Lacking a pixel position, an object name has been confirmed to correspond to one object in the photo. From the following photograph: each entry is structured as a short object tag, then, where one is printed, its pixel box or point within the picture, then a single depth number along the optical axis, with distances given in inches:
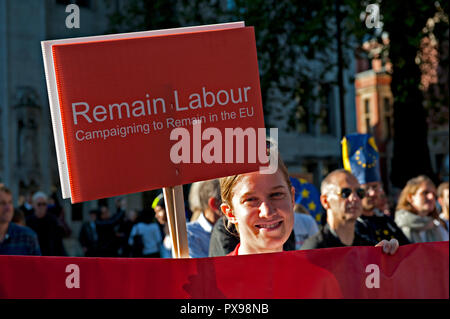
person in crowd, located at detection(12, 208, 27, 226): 258.4
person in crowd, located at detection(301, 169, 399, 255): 169.9
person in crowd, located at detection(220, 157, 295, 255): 106.9
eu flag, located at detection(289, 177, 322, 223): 316.8
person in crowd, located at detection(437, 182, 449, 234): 266.8
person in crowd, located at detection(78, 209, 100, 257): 461.7
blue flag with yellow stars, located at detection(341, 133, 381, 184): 261.7
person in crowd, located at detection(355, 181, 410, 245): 195.7
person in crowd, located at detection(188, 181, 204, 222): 217.8
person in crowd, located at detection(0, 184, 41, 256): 197.8
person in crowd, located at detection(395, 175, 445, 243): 239.9
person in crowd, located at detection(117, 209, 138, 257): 466.8
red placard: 103.9
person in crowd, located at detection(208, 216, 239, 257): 147.7
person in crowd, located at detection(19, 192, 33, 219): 444.7
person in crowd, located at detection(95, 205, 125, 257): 452.9
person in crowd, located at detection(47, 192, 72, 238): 545.7
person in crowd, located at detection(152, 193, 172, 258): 275.9
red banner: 96.0
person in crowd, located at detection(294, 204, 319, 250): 235.0
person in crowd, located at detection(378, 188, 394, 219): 267.9
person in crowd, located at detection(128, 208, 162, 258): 402.6
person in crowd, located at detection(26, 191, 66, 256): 315.0
